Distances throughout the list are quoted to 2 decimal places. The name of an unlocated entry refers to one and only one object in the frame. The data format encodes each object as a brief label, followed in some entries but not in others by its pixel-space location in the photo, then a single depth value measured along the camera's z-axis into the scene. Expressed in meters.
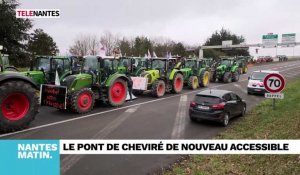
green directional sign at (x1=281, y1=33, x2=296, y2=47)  53.78
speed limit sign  10.75
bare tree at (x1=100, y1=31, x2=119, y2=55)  63.71
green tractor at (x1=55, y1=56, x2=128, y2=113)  13.76
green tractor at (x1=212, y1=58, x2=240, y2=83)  29.67
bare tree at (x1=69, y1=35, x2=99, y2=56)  57.19
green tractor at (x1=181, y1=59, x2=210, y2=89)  23.62
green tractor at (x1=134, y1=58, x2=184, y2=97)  19.37
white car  20.59
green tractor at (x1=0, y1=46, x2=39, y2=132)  10.18
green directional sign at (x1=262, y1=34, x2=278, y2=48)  50.07
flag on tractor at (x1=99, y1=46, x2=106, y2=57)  15.36
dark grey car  12.03
